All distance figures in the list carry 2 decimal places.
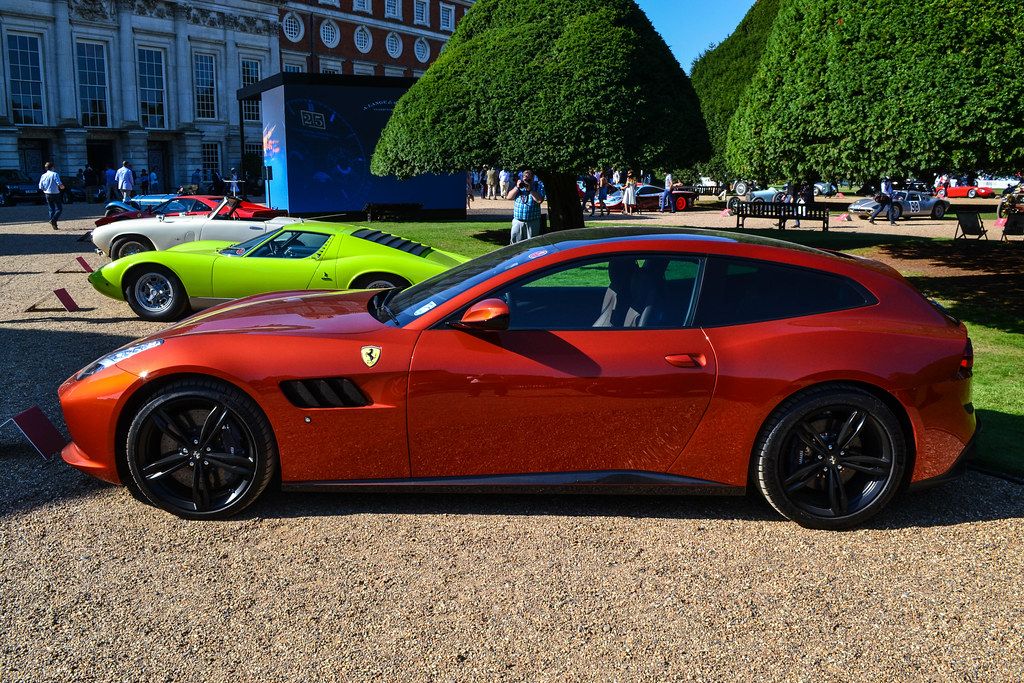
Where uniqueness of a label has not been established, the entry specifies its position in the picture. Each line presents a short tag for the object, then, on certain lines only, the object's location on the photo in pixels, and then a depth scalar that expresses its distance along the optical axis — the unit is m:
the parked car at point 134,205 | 21.14
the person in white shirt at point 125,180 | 31.88
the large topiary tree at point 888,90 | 9.50
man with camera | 15.46
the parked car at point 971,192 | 49.81
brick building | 66.75
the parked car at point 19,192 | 42.12
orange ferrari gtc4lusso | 4.31
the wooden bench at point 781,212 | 24.91
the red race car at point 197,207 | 17.11
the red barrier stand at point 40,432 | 5.17
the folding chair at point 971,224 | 20.62
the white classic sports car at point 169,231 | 14.73
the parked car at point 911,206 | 33.53
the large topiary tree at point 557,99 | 16.19
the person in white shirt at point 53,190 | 24.89
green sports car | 10.02
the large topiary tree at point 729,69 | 28.05
